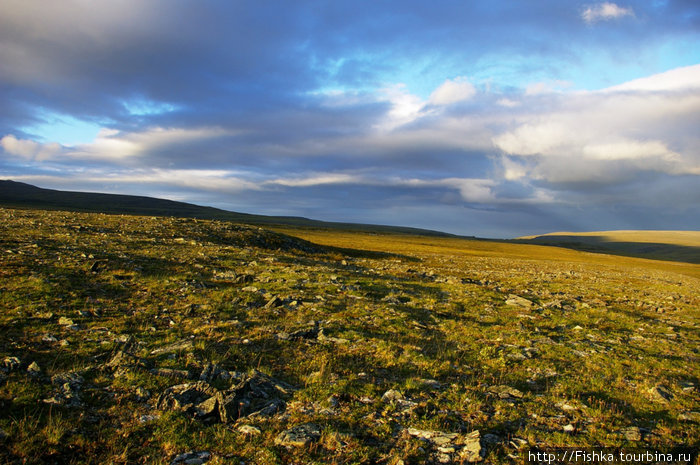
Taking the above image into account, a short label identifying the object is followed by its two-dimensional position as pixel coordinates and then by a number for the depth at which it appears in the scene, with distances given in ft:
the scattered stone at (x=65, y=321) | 34.99
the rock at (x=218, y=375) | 27.02
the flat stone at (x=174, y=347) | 30.97
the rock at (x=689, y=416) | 25.23
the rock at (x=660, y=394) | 28.06
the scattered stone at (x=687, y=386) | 30.22
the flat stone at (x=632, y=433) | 22.12
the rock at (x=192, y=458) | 18.33
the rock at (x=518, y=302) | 62.14
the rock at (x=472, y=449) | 19.71
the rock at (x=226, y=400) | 22.86
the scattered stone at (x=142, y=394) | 23.81
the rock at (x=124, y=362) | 27.45
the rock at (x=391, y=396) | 25.72
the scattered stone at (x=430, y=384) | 28.28
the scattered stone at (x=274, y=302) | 47.93
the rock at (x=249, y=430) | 21.03
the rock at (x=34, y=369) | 25.31
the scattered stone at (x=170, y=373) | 26.96
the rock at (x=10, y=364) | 25.50
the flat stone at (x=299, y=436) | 20.08
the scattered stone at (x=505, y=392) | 27.58
